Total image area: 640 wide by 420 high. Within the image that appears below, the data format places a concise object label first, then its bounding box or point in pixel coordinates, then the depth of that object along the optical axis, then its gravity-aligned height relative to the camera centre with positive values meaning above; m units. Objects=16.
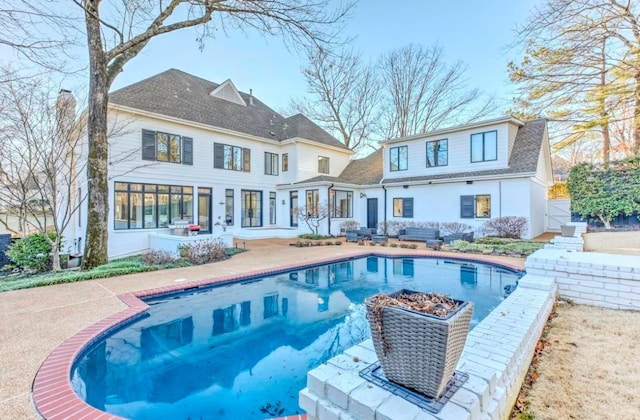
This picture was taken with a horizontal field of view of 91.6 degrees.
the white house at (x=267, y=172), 13.31 +2.03
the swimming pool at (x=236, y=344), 3.40 -2.02
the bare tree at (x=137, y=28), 9.02 +5.75
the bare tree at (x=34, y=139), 8.92 +2.24
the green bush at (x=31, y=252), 9.47 -1.21
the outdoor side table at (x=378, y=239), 14.41 -1.32
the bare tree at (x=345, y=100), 25.36 +9.49
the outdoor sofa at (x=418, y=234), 13.69 -1.12
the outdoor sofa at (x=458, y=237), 12.96 -1.14
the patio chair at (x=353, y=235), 15.34 -1.22
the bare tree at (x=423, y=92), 24.38 +9.52
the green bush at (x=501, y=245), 10.65 -1.31
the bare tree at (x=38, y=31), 5.14 +3.18
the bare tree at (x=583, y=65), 12.30 +6.95
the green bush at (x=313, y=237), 15.73 -1.32
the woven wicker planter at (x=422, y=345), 1.87 -0.86
